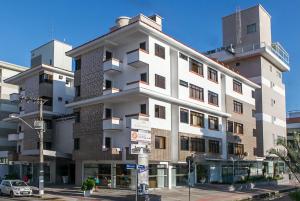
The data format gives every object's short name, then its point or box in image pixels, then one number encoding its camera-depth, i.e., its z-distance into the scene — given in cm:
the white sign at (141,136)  1678
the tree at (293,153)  2577
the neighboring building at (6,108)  4065
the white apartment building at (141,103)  2697
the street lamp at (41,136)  2297
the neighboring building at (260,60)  4309
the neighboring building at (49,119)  3441
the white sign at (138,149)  1650
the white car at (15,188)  2297
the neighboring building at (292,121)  6718
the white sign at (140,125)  1696
